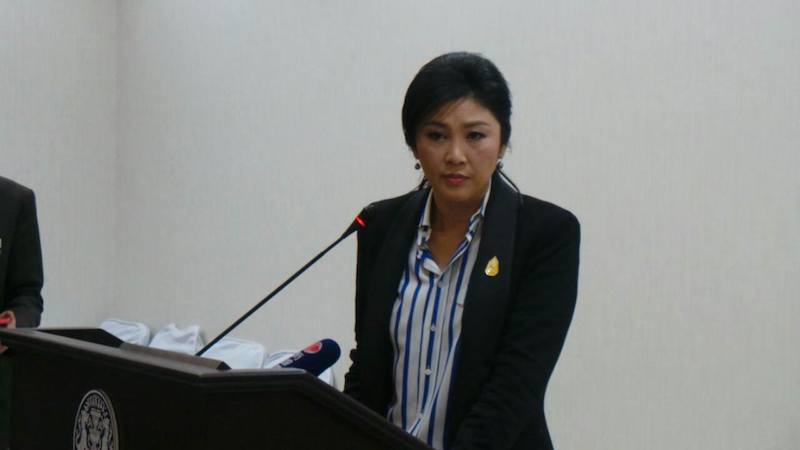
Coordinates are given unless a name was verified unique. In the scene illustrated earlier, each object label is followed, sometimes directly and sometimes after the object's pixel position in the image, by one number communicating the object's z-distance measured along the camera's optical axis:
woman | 4.82
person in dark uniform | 5.87
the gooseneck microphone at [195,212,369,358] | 4.83
